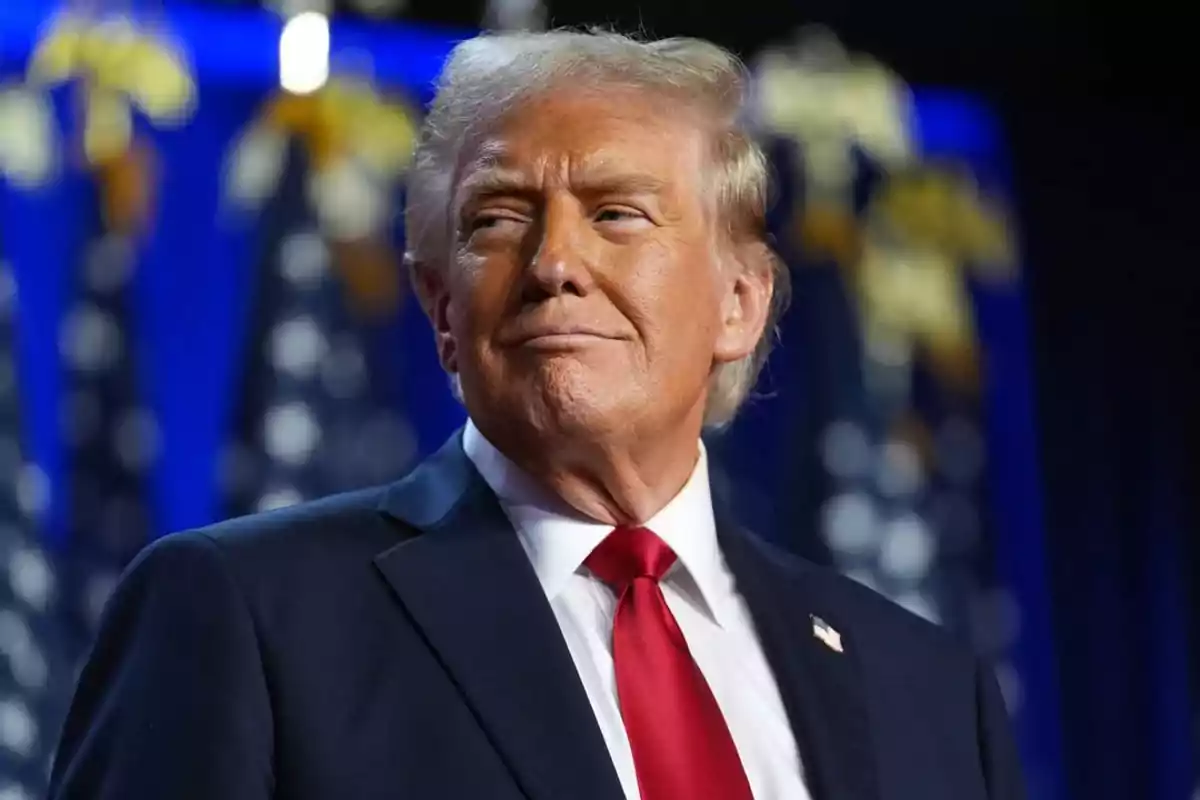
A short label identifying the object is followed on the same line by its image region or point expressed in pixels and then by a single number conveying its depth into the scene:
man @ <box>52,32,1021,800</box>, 2.74
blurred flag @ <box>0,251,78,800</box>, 5.82
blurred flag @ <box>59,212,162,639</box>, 6.12
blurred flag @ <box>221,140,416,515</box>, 6.56
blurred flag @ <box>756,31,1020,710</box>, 7.57
